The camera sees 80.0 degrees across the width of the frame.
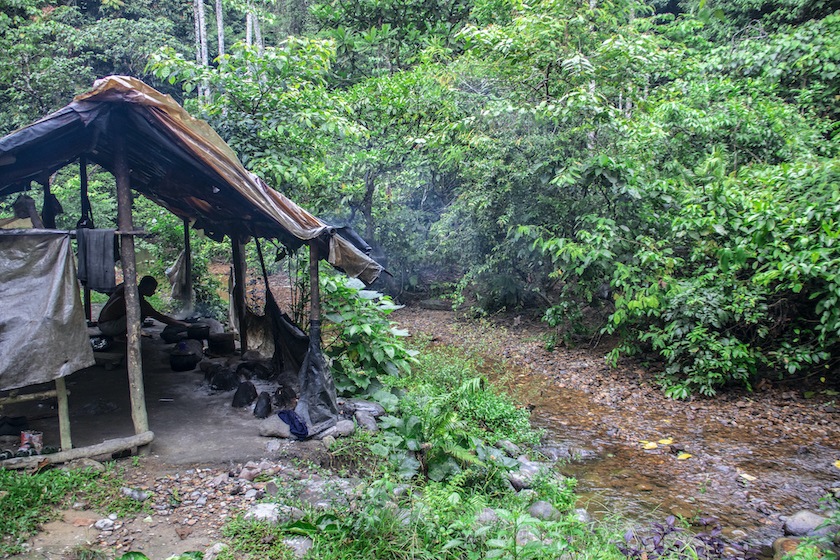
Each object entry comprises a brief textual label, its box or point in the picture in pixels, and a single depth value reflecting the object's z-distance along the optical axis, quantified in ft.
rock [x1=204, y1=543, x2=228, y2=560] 10.51
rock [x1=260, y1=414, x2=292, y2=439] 16.52
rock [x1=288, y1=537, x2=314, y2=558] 11.05
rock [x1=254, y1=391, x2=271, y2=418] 18.22
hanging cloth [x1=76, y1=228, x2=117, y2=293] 14.80
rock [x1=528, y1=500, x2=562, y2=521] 14.40
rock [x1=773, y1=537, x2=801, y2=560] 12.63
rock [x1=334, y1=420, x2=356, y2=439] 16.67
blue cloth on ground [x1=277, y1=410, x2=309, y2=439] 16.28
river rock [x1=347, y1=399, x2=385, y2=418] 18.63
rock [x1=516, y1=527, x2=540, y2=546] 11.88
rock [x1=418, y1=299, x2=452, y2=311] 44.57
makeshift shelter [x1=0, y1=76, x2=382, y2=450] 13.50
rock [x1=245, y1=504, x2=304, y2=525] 11.99
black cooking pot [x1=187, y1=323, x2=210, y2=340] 26.71
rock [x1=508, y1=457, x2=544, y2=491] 16.17
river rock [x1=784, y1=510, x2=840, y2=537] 13.62
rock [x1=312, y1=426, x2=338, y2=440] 16.49
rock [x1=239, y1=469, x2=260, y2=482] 13.94
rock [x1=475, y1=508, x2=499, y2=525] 12.51
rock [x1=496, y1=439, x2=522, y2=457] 18.66
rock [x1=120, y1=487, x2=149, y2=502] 12.45
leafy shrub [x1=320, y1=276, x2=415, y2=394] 20.40
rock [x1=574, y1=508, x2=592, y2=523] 14.53
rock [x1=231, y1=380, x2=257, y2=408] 19.27
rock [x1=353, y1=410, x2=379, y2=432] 17.54
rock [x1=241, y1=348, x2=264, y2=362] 23.75
